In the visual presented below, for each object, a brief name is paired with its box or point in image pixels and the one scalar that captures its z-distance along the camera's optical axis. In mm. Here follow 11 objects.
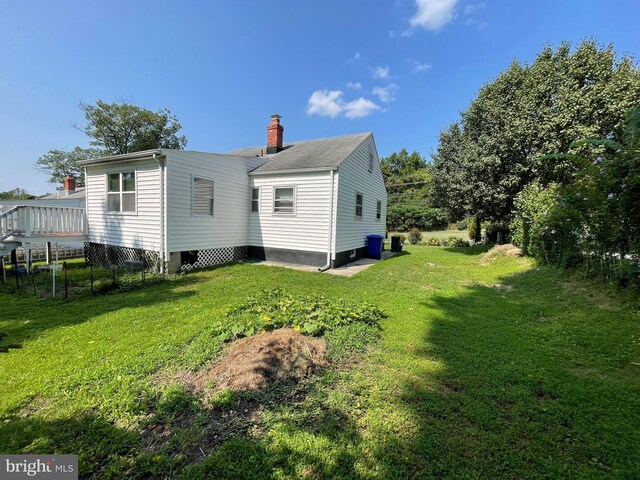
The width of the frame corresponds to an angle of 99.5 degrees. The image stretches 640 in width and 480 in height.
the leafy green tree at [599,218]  3781
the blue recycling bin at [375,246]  13008
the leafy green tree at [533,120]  11898
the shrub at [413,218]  30031
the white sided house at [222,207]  9172
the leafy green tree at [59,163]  35281
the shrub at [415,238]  22500
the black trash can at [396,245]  15641
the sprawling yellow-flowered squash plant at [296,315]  4148
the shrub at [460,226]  26756
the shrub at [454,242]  20016
